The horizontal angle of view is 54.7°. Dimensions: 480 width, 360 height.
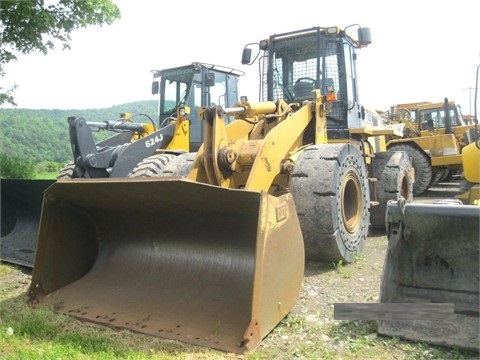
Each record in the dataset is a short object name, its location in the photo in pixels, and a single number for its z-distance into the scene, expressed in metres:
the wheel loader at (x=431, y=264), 2.88
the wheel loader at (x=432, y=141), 11.80
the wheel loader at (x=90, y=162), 5.62
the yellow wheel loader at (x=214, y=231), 3.10
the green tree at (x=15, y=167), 14.02
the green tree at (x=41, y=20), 11.04
